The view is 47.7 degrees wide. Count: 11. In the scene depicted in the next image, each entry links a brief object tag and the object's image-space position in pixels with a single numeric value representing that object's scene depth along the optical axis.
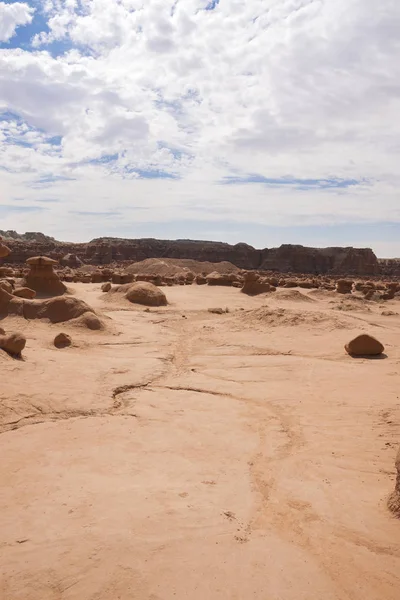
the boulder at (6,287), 14.80
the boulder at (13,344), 8.29
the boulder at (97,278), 32.12
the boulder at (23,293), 15.19
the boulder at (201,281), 31.55
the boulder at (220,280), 30.41
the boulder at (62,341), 10.55
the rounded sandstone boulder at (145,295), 19.91
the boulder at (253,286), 25.67
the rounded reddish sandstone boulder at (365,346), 10.87
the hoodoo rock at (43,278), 18.00
